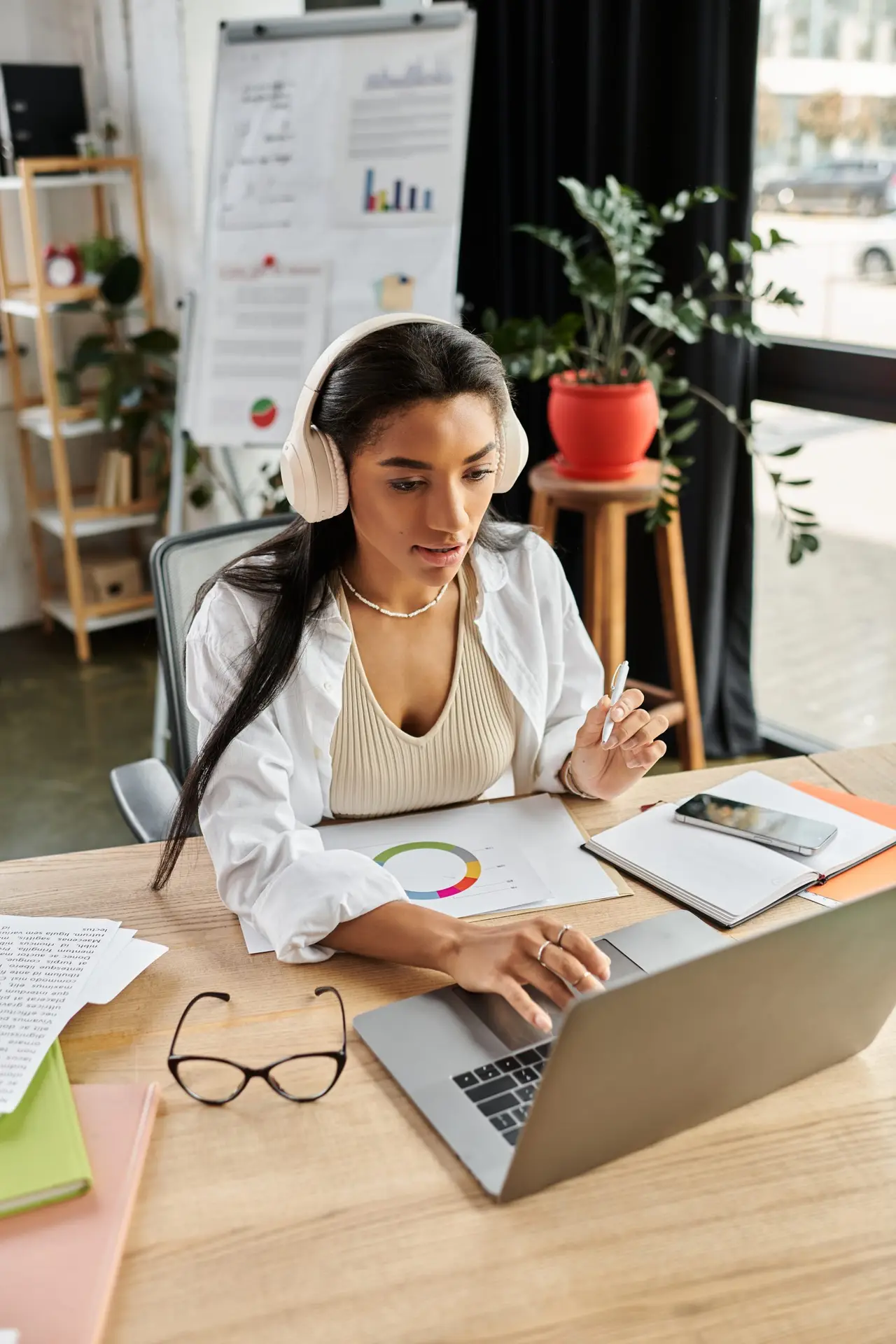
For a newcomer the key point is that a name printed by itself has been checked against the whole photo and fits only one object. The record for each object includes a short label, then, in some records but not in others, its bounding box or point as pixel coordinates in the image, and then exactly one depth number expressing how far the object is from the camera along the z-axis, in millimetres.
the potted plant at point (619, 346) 2400
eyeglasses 967
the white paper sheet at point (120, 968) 1081
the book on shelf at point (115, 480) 4055
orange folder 1234
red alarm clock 3822
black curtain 2717
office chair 1584
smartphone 1297
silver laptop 775
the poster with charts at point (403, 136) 2799
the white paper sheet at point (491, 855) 1228
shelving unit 3750
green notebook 841
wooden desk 766
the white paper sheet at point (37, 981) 963
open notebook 1218
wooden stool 2547
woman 1139
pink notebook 755
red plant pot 2467
